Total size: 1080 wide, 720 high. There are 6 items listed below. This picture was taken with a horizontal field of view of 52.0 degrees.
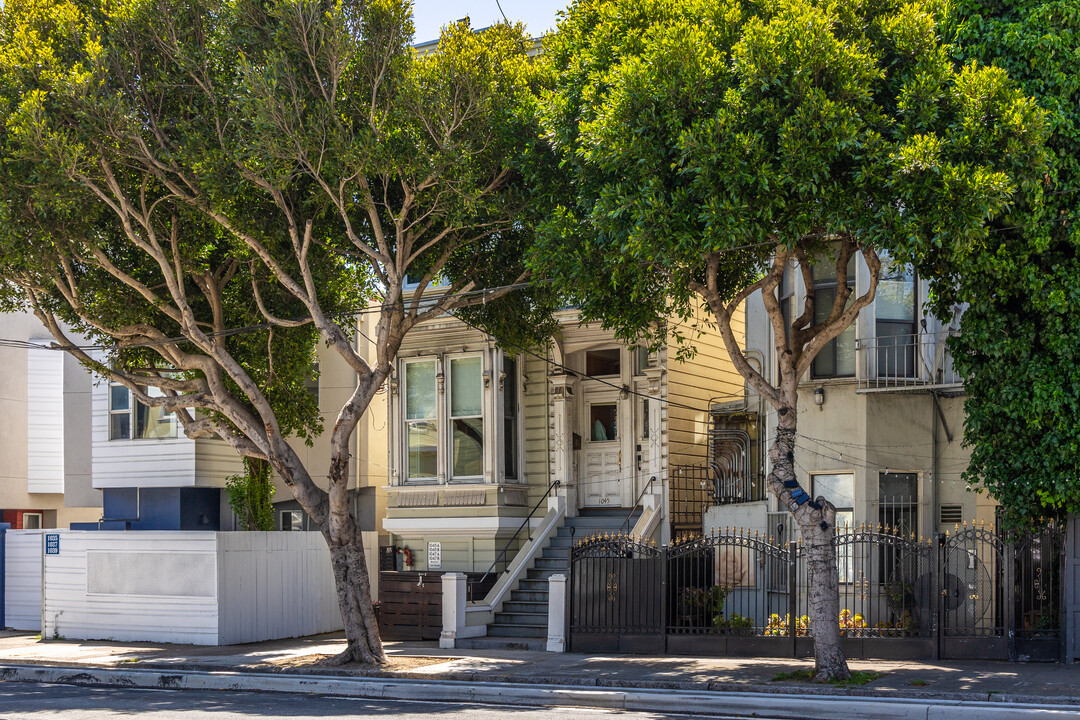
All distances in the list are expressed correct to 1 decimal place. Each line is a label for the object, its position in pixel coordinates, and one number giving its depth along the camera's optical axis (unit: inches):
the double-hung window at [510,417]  890.7
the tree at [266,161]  605.6
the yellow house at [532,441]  864.9
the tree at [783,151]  481.4
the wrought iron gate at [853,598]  587.2
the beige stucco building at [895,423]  703.7
